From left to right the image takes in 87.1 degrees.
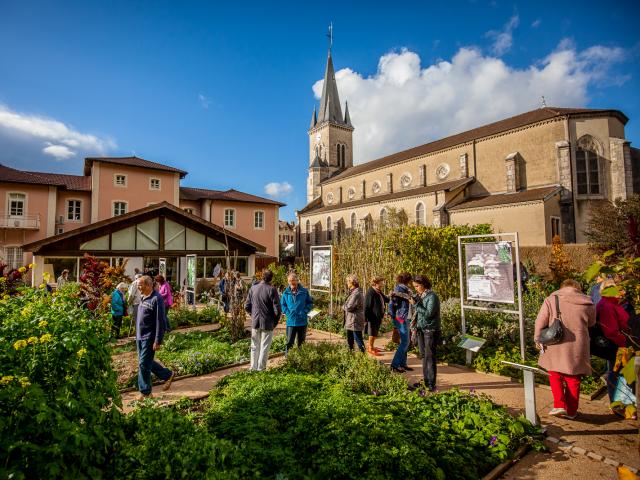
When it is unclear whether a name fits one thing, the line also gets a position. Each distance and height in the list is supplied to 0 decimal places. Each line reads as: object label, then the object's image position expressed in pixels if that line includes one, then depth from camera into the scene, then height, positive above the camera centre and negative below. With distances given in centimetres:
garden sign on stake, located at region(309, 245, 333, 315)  1042 -3
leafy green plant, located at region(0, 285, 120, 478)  186 -82
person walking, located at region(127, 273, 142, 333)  864 -66
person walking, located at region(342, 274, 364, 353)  667 -94
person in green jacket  513 -97
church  2556 +811
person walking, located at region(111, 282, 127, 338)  870 -99
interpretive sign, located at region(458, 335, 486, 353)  602 -141
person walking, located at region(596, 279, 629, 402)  428 -70
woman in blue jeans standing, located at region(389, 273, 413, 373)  612 -93
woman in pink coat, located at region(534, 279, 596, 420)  426 -107
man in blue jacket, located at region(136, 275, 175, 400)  521 -96
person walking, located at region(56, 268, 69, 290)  1455 -40
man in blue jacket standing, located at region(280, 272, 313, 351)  656 -76
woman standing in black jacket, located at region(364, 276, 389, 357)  695 -82
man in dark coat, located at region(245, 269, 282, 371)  608 -89
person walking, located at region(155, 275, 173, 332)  918 -56
